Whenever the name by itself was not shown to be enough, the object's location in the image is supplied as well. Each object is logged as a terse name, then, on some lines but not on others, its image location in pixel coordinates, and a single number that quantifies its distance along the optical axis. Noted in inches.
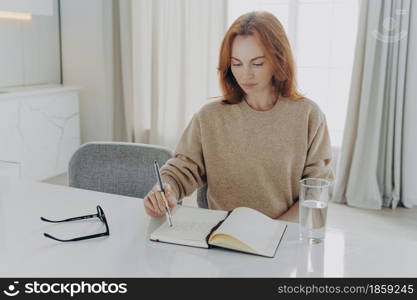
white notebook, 40.4
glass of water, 42.1
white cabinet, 126.7
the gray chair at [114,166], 62.8
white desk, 37.2
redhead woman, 58.9
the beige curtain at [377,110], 116.2
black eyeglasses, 42.5
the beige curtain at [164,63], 137.4
